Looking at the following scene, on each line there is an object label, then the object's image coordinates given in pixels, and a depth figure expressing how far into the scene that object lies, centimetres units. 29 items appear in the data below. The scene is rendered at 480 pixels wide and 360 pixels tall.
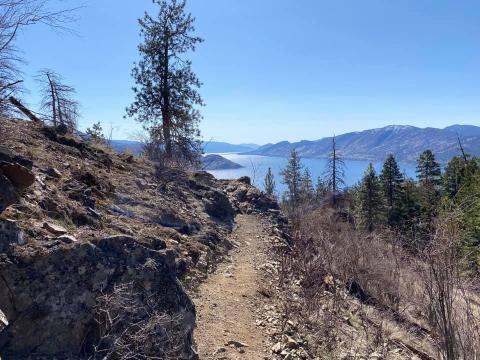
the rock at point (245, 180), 2312
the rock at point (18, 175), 527
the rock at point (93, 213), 702
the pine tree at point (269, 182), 4518
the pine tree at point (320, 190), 4825
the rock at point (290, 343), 721
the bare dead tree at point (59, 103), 1612
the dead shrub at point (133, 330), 468
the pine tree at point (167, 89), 1953
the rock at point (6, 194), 497
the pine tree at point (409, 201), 3388
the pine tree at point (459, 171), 3194
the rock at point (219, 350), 641
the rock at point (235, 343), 679
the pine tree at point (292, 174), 4664
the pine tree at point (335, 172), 3603
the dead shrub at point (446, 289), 587
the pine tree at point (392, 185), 3441
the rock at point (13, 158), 548
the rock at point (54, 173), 809
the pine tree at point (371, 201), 3350
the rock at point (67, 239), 514
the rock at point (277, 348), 703
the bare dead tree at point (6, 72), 492
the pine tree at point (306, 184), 4578
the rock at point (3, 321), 385
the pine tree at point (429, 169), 3512
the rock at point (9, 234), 451
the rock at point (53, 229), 531
